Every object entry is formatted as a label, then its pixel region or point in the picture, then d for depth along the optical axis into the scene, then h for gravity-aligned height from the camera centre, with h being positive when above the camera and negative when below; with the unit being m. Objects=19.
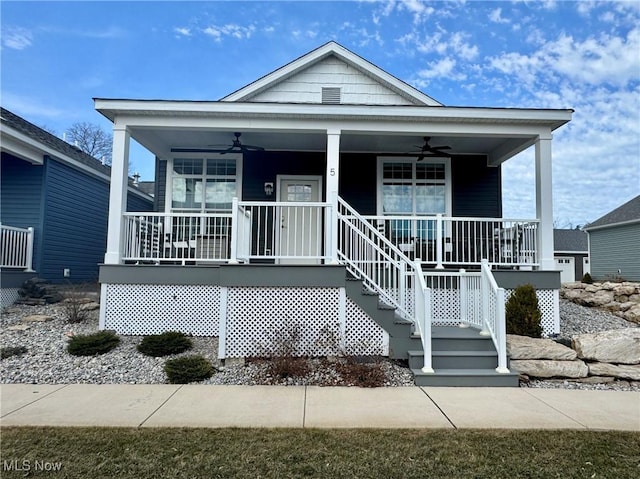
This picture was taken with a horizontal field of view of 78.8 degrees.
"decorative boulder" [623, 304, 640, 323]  8.40 -1.09
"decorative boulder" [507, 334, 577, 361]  5.51 -1.26
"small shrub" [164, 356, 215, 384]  5.04 -1.50
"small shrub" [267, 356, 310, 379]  5.08 -1.45
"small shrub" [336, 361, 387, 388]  4.86 -1.48
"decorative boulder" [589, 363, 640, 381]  5.37 -1.48
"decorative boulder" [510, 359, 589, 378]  5.34 -1.46
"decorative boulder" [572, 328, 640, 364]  5.53 -1.20
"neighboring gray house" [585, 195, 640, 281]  17.42 +1.01
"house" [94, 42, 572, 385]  5.70 +0.79
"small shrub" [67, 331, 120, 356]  5.85 -1.38
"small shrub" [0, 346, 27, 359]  5.68 -1.47
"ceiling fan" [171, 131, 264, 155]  9.03 +2.59
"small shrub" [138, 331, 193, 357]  5.93 -1.38
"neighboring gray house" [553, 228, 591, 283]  24.59 +0.59
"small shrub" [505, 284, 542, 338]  6.42 -0.86
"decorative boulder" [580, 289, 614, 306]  9.62 -0.87
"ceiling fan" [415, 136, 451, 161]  8.55 +2.51
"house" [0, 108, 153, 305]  8.88 +1.18
